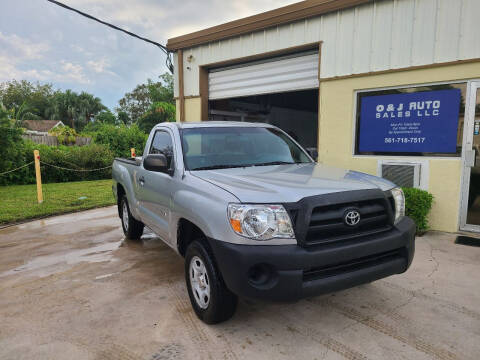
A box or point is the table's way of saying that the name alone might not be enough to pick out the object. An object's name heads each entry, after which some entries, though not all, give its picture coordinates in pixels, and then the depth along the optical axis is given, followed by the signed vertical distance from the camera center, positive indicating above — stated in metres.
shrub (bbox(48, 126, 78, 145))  20.51 +0.49
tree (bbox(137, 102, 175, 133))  38.09 +3.17
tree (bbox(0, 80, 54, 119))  53.16 +7.29
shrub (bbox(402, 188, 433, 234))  5.30 -0.96
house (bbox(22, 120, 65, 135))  42.17 +2.23
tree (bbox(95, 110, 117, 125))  49.68 +3.73
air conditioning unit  5.71 -0.50
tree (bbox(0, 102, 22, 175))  11.38 +0.08
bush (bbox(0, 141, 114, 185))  12.65 -0.78
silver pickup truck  2.30 -0.61
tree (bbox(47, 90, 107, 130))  51.12 +5.16
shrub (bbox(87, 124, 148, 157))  16.86 +0.18
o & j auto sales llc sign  5.38 +0.36
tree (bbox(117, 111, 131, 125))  55.06 +4.30
